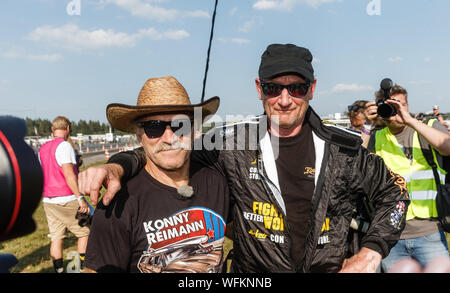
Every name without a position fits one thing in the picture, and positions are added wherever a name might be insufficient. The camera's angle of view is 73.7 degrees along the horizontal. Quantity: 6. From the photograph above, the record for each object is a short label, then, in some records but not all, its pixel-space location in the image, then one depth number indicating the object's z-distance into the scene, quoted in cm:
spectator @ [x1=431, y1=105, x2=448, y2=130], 336
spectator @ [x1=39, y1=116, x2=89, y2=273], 497
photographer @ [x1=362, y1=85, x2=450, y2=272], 301
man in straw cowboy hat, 189
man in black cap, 225
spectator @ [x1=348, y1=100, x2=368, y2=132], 545
